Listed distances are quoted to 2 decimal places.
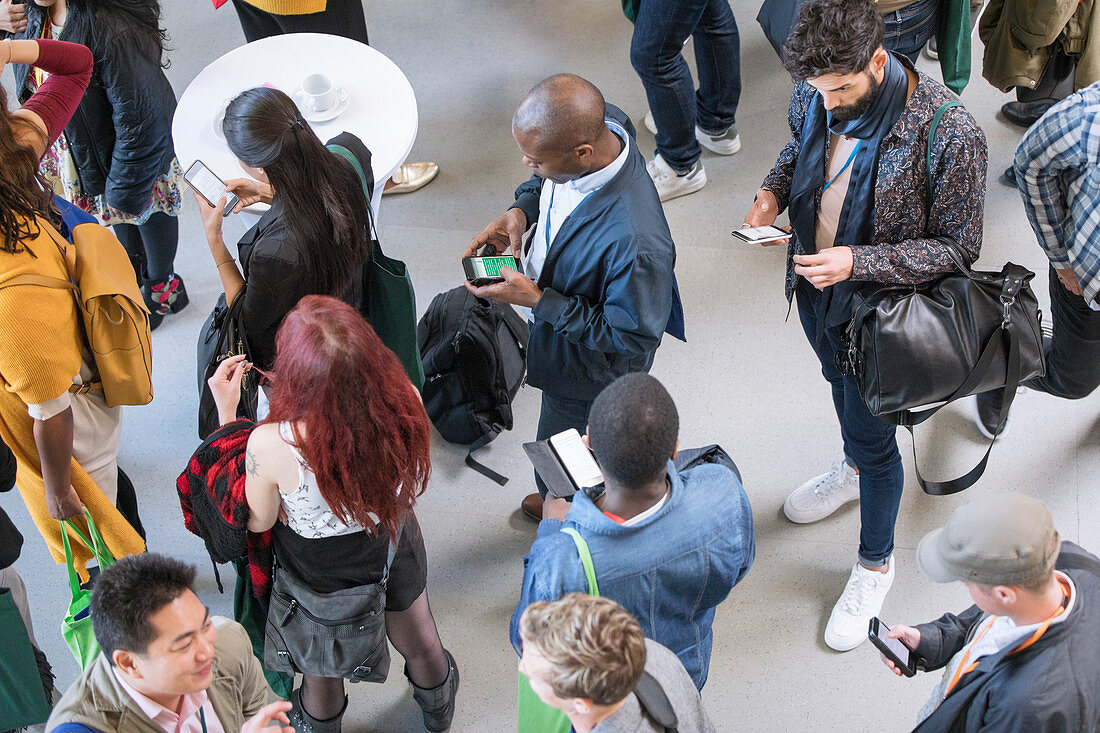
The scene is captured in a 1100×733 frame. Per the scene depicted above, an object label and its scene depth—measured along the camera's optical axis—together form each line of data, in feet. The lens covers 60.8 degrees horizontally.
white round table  9.53
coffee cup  9.96
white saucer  9.91
